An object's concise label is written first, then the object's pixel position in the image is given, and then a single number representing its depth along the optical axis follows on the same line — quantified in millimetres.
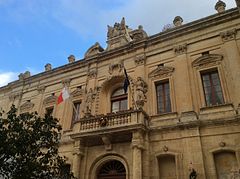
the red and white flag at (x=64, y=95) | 15407
